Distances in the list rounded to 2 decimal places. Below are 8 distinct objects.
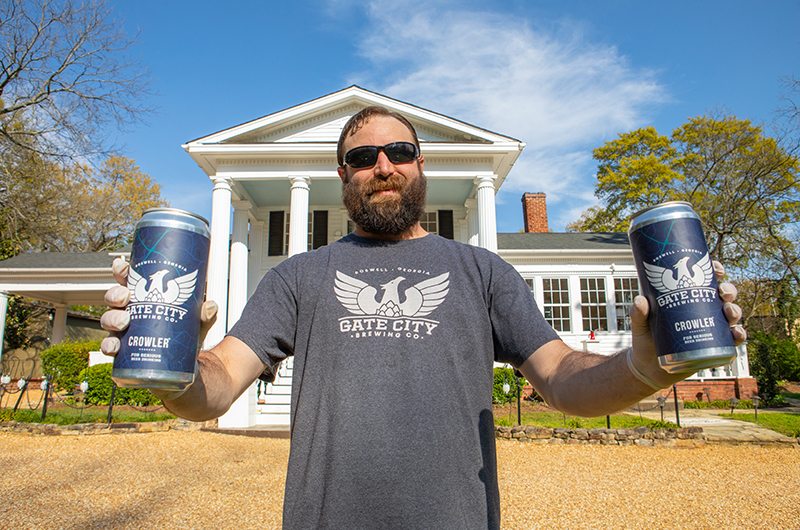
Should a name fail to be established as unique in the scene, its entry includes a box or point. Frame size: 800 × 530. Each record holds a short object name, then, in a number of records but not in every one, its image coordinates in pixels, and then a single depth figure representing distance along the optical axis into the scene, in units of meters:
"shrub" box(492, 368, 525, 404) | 13.27
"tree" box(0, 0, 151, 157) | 16.70
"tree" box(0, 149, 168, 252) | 21.14
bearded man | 1.50
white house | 13.65
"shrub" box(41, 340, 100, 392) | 17.75
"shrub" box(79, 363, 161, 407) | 14.34
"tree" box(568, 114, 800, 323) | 19.89
